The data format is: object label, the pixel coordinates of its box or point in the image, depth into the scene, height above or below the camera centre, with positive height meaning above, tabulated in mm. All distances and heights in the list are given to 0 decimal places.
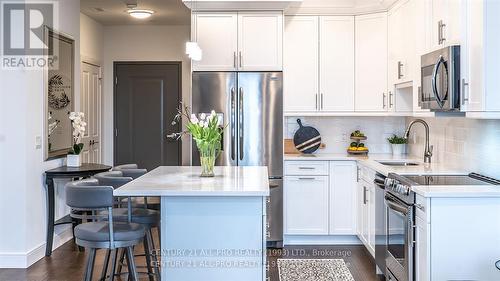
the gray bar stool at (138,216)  3533 -579
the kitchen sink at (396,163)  4695 -270
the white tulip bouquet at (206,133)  3498 +16
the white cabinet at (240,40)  5258 +1004
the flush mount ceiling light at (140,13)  6529 +1612
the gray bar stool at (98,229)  3029 -587
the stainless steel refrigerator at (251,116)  5227 +201
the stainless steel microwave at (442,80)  3291 +378
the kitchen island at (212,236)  3035 -619
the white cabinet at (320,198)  5230 -666
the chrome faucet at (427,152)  4576 -161
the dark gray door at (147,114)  7859 +341
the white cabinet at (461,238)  3004 -627
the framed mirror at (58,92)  4926 +453
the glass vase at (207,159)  3541 -172
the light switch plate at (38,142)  4684 -59
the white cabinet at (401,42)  4438 +891
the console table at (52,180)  4773 -425
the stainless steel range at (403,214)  3252 -545
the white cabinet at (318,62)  5445 +798
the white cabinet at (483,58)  2986 +466
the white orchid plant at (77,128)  5199 +81
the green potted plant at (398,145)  5438 -112
